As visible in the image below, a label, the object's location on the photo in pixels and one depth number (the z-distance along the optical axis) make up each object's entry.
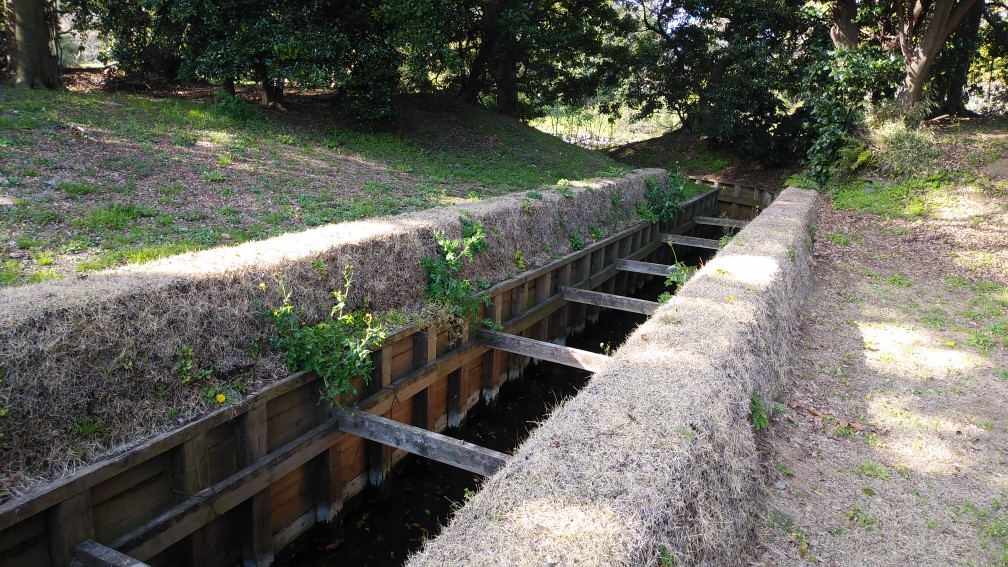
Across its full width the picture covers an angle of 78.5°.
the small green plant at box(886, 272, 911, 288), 9.85
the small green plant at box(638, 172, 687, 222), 15.12
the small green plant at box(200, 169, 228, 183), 9.80
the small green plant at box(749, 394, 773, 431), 4.96
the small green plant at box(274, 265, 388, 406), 5.73
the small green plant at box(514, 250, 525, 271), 9.56
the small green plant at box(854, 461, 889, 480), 4.95
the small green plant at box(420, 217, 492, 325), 7.71
